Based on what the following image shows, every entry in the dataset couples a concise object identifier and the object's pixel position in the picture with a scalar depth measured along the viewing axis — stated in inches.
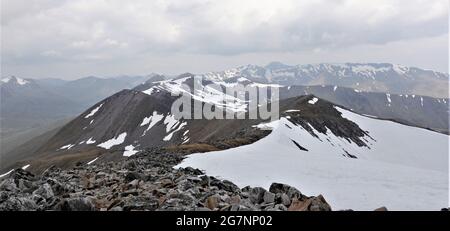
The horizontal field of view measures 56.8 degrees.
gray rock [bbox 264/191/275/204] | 648.4
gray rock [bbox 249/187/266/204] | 668.1
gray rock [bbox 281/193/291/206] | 634.2
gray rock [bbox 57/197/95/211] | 537.0
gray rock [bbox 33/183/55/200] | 669.3
